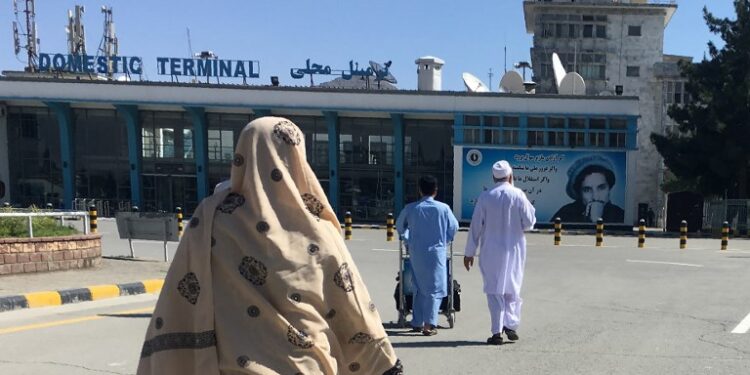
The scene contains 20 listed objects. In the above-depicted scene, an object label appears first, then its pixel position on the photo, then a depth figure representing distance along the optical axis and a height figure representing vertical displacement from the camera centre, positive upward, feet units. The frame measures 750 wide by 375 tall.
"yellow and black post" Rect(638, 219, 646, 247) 58.96 -8.19
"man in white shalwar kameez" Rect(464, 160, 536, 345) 18.53 -3.06
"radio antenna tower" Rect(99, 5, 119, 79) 171.42 +36.60
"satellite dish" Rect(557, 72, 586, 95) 98.07 +11.64
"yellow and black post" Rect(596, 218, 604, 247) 59.31 -8.08
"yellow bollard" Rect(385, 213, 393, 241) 63.36 -8.15
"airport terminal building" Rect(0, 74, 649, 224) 91.45 +2.68
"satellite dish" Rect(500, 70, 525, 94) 101.65 +12.61
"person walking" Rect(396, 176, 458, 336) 19.40 -3.05
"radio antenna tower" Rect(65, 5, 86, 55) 162.21 +36.02
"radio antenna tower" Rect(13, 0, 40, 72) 133.87 +29.38
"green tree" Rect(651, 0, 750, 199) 87.66 +5.22
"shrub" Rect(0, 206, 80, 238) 31.30 -3.93
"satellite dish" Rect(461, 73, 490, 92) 99.45 +12.32
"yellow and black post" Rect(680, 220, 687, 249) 58.02 -8.43
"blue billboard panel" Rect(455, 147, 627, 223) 90.79 -3.89
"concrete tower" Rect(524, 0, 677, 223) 161.07 +31.85
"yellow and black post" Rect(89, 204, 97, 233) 53.62 -5.87
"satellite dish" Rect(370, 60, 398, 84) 107.86 +15.38
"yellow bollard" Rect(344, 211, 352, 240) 66.81 -8.54
